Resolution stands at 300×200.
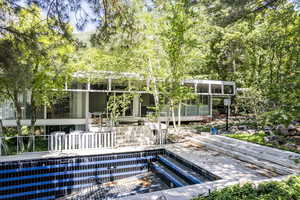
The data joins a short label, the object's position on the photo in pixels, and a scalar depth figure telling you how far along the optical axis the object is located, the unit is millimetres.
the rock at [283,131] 9121
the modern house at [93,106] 10875
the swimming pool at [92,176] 6566
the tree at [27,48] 5051
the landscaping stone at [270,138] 8569
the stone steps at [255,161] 6091
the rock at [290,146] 7676
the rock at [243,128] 12669
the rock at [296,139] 8180
